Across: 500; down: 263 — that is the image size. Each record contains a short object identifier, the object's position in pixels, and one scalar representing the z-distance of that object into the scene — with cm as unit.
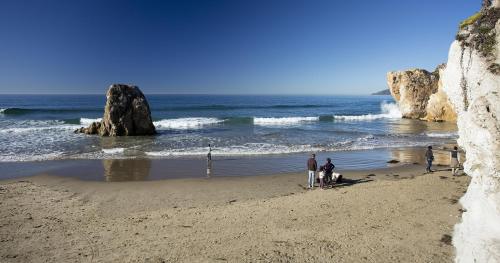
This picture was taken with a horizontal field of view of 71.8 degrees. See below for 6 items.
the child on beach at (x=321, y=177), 1365
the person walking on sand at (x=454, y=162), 1494
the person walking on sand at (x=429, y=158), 1616
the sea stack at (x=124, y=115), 3094
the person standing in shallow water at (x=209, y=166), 1693
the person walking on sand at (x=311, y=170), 1345
